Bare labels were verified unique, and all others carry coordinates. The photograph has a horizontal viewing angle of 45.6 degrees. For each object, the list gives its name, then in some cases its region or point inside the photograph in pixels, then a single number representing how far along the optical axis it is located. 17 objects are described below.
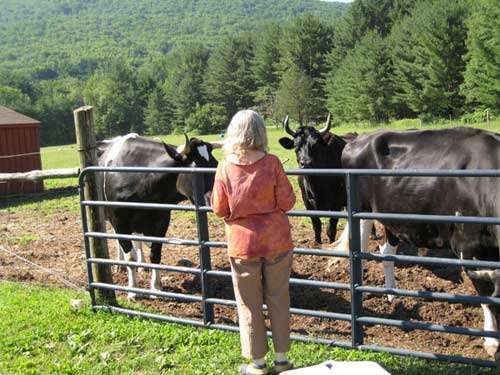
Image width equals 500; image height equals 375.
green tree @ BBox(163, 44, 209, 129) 112.38
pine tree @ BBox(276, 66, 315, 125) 86.38
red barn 19.92
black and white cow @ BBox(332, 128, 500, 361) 5.20
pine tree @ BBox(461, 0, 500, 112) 49.03
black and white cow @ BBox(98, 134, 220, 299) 7.78
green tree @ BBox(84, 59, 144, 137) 113.12
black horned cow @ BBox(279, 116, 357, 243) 9.31
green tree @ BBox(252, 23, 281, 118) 100.69
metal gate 4.20
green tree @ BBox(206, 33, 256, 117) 109.00
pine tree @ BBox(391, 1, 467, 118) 60.00
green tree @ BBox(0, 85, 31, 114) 107.88
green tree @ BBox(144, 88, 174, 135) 113.12
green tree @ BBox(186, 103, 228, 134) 99.43
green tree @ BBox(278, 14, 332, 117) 93.94
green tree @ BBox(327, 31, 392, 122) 70.31
